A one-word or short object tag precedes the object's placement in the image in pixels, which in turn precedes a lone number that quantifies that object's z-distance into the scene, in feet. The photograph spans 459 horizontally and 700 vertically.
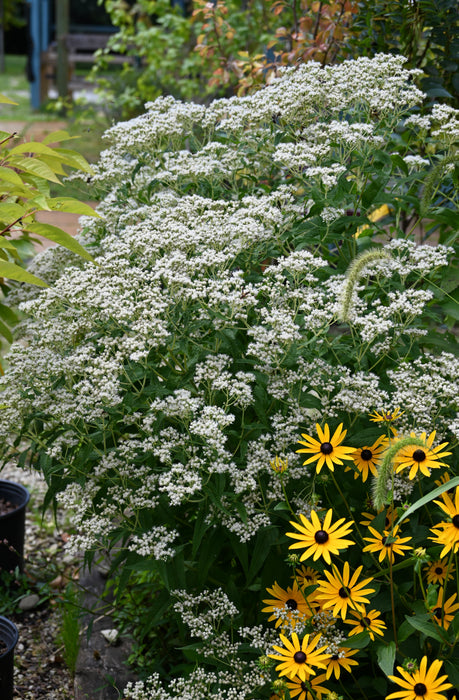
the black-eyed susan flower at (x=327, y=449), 6.06
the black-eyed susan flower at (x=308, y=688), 6.04
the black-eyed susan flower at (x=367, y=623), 5.92
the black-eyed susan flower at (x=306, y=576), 6.79
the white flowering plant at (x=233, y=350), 6.59
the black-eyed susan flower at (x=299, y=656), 5.71
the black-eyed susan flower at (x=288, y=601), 6.52
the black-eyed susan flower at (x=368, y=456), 6.60
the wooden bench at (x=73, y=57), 41.68
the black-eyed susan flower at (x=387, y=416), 6.45
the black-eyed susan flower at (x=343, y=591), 5.86
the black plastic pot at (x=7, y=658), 7.66
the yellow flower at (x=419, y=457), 5.94
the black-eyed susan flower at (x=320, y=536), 5.79
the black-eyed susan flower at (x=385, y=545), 5.91
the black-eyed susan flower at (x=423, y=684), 5.39
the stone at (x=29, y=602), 10.09
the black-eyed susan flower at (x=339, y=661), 5.86
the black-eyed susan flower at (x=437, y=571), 6.46
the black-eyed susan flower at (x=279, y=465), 6.21
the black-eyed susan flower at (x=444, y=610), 5.97
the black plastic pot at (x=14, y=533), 10.11
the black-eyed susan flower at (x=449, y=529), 5.70
